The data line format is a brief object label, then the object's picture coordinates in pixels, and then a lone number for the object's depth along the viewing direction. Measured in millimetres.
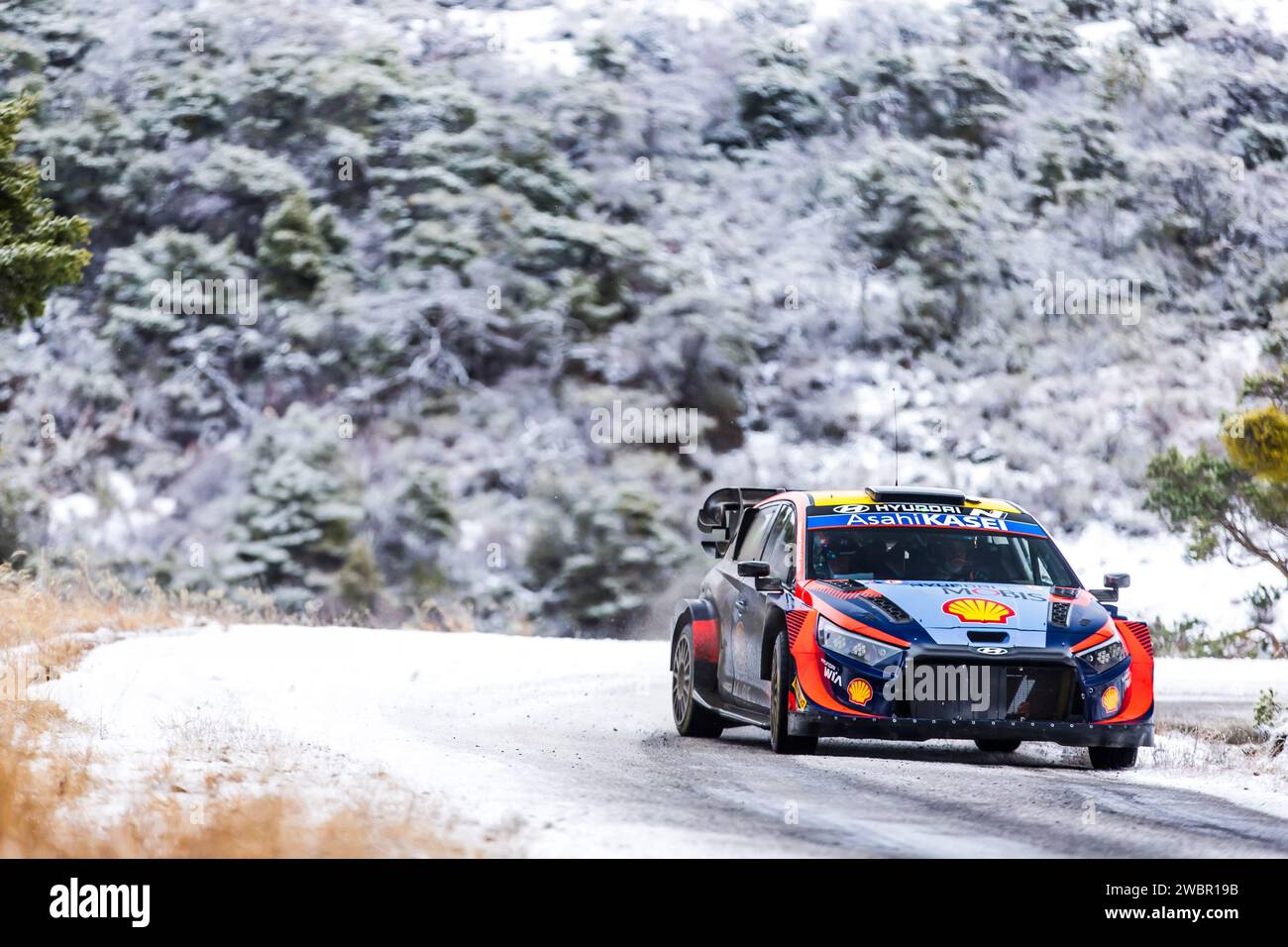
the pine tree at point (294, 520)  35344
